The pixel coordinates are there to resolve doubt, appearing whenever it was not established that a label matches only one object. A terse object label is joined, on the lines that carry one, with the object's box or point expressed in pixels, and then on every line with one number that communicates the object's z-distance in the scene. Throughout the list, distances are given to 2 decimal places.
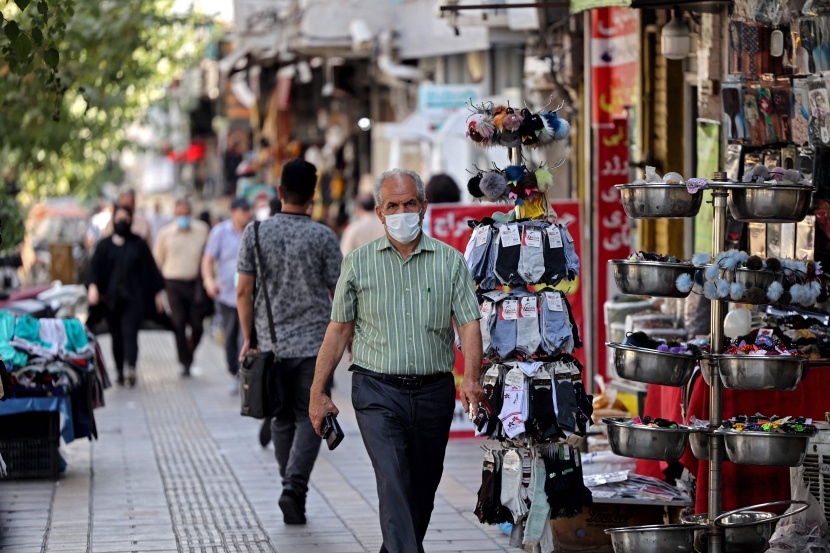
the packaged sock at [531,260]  14.54
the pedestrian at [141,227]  44.47
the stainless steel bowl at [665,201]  13.42
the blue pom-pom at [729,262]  13.14
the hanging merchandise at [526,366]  14.39
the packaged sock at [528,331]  14.50
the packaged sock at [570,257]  14.73
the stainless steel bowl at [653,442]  13.37
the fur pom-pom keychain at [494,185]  14.86
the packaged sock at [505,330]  14.54
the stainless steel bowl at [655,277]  13.42
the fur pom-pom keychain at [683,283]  13.36
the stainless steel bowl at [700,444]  13.76
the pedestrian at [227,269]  29.73
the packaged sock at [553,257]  14.66
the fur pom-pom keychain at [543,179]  14.95
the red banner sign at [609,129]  23.58
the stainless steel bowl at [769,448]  12.91
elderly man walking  13.30
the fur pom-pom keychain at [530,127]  14.95
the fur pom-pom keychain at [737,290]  13.03
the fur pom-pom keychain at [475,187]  15.12
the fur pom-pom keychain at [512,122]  14.87
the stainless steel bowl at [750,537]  13.45
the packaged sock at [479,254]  14.71
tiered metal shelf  13.05
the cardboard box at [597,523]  15.66
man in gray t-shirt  17.41
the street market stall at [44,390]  19.48
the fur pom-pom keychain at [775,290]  13.04
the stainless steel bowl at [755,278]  13.09
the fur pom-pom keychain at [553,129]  15.06
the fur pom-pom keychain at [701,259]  13.59
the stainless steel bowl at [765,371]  12.95
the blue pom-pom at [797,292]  13.12
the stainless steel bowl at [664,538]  13.41
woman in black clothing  31.55
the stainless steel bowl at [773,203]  13.09
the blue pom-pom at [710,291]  13.16
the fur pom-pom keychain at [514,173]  14.88
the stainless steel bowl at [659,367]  13.45
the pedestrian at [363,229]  30.06
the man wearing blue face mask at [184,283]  33.75
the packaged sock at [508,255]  14.57
